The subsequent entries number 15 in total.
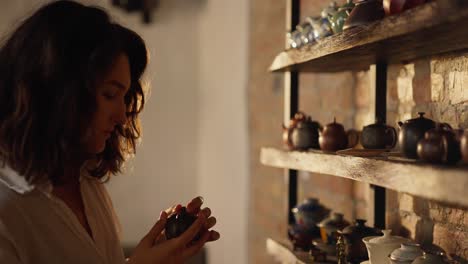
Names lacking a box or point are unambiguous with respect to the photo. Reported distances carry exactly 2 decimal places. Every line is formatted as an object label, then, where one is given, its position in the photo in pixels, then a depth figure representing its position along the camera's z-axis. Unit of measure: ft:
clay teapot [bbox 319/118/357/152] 5.60
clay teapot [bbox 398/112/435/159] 4.00
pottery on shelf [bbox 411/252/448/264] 4.10
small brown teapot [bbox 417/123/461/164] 3.55
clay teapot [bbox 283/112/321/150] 6.05
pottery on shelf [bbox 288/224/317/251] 6.33
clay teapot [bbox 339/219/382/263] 5.23
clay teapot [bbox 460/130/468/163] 3.45
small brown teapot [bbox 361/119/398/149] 4.93
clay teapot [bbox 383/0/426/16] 3.97
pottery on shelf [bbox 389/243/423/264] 4.35
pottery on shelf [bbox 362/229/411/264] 4.76
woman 4.40
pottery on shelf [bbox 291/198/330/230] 6.50
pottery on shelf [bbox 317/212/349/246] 5.94
